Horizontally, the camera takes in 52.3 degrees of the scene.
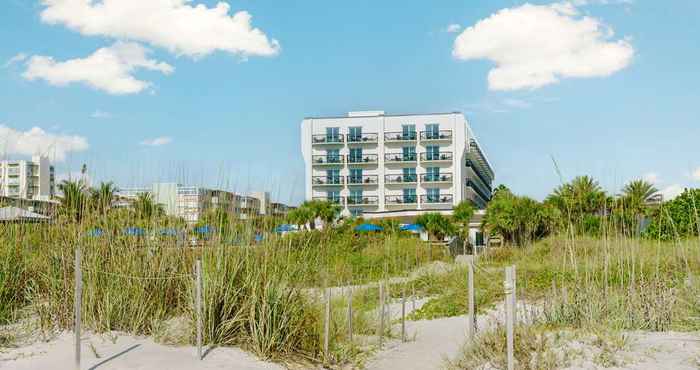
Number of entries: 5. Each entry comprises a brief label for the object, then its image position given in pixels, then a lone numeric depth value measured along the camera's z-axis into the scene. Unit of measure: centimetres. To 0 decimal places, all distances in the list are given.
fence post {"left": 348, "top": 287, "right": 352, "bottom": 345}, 838
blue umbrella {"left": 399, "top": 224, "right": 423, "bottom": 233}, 4751
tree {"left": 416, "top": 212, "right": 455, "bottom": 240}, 4691
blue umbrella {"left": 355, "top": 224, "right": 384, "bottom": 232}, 3412
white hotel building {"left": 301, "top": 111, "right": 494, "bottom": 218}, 6938
